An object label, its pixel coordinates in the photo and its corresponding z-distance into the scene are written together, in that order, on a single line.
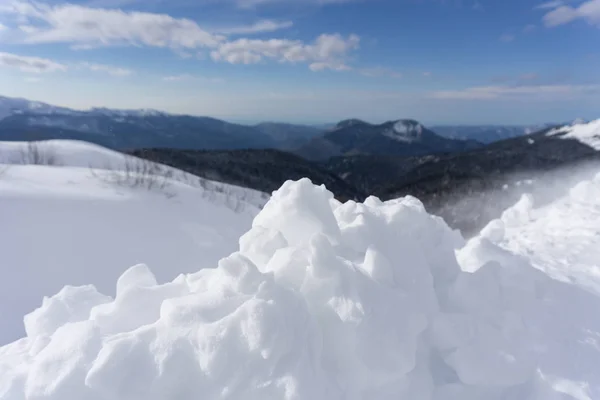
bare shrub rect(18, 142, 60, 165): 15.48
